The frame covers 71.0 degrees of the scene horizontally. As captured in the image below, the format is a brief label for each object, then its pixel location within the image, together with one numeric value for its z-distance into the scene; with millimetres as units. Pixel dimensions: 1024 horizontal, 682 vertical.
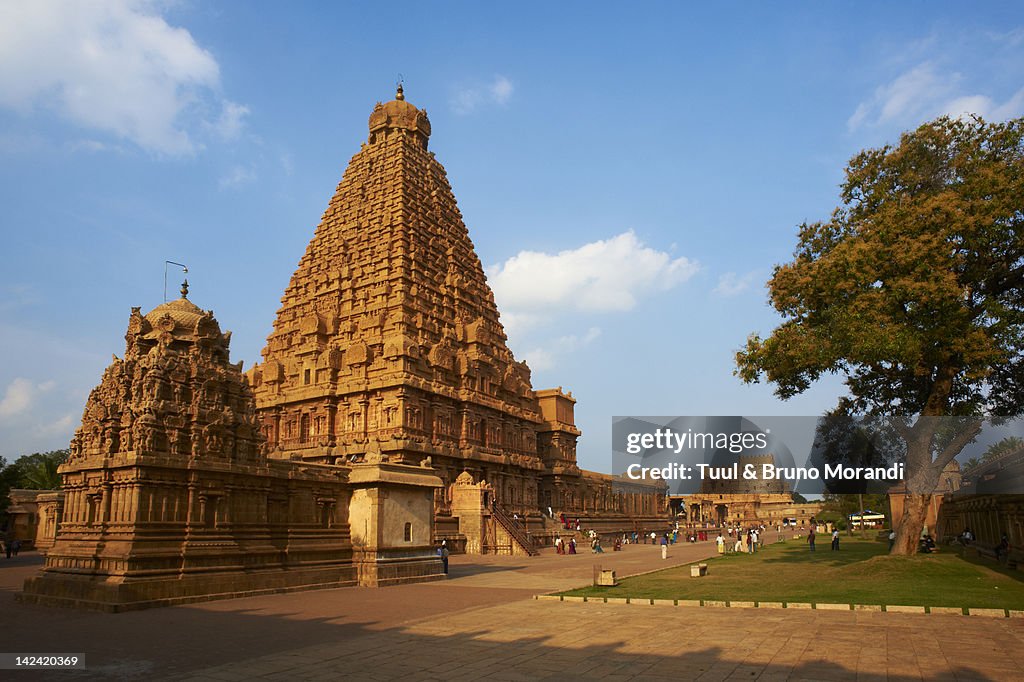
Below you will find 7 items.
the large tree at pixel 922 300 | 23734
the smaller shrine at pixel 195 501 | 20797
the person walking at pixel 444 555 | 30422
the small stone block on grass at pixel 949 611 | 16581
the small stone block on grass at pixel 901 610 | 16969
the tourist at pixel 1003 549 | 27575
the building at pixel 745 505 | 111812
